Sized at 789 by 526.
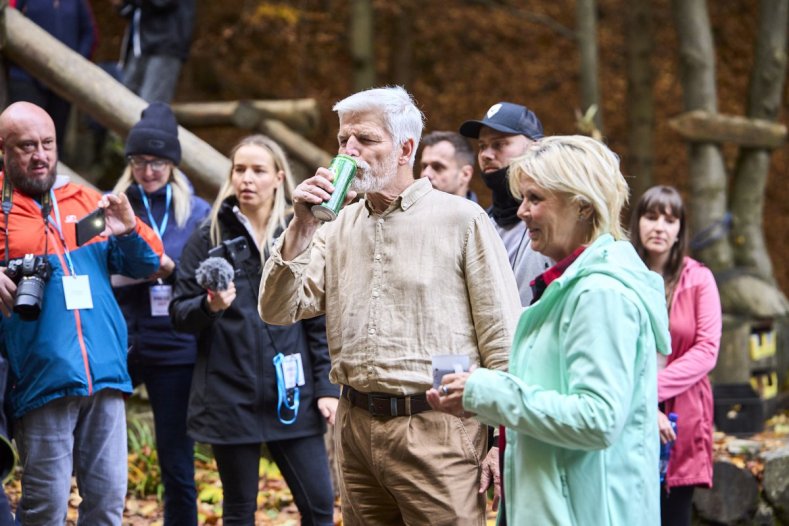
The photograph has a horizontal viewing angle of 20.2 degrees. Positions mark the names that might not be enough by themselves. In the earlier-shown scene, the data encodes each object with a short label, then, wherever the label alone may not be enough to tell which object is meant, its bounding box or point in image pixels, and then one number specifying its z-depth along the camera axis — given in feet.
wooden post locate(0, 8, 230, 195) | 51.06
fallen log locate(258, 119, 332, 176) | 65.12
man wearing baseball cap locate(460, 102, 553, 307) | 31.06
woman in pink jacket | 34.06
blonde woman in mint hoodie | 18.43
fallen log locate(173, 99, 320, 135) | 66.59
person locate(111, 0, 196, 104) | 57.90
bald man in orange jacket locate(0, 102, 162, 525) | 28.92
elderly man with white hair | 23.80
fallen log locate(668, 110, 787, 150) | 69.74
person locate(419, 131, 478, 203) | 39.29
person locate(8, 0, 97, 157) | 54.75
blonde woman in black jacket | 31.95
